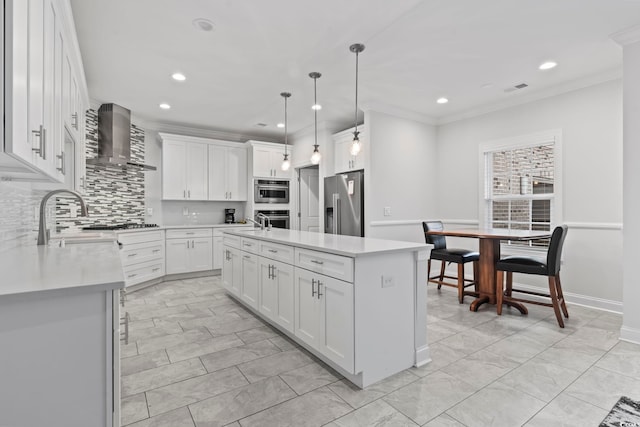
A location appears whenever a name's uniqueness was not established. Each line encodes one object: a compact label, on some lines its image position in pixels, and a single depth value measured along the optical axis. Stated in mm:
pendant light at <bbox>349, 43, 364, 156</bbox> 2865
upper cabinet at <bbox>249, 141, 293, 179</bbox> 5906
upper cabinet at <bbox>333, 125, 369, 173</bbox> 4770
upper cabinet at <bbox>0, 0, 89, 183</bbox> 1062
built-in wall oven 6129
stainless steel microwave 6000
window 4012
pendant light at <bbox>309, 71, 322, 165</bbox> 3445
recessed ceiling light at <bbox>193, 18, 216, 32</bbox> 2502
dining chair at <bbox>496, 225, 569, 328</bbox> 2975
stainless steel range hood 4391
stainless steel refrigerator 4645
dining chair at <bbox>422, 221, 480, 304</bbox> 3764
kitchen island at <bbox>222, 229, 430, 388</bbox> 1998
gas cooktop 4242
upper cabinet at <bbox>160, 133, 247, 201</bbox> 5352
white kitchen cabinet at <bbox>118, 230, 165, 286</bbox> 4285
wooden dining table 3412
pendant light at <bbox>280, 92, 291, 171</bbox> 3879
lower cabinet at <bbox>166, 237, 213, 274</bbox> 5073
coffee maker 6064
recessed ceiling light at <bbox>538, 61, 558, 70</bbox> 3258
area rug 1652
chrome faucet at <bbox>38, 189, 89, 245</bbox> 2119
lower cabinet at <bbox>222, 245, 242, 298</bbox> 3703
